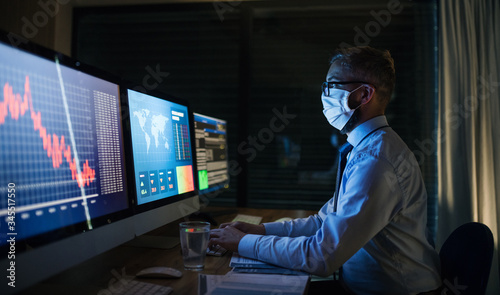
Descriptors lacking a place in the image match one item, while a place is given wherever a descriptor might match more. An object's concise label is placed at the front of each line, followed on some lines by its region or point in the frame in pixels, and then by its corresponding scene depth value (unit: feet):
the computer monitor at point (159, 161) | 3.65
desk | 2.72
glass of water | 3.34
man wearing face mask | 3.36
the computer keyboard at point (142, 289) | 2.62
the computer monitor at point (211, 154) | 6.32
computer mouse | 3.01
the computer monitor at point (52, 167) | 2.08
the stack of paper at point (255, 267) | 3.26
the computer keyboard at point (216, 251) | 3.78
